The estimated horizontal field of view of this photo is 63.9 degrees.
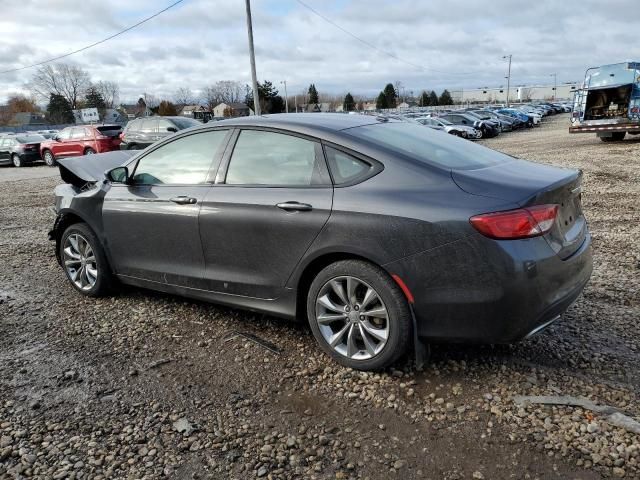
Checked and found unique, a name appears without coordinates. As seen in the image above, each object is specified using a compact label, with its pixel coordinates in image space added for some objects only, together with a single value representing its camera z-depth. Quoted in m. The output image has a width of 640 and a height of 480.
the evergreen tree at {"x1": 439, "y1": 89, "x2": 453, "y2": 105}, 110.75
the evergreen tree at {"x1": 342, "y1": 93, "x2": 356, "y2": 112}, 98.04
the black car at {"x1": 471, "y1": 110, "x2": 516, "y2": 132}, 33.47
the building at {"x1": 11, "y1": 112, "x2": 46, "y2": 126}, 86.25
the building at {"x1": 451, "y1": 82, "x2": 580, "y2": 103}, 128.12
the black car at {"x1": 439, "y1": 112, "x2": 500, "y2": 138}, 28.70
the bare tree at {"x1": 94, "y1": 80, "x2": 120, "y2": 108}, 96.56
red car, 19.64
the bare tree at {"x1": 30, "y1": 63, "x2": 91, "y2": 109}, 91.44
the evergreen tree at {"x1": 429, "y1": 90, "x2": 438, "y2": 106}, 111.93
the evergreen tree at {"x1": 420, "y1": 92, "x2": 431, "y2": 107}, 110.31
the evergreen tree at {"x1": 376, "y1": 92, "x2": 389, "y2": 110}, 93.94
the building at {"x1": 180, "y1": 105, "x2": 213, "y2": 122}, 92.89
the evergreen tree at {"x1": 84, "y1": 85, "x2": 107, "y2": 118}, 90.62
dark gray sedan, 2.80
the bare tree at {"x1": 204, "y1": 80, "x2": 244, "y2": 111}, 103.19
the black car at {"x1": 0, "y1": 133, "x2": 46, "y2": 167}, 22.02
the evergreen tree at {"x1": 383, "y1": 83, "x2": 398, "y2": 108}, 94.31
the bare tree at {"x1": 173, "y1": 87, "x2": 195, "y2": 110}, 106.25
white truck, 17.52
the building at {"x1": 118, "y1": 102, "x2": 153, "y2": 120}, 89.79
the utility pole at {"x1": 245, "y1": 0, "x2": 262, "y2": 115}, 22.19
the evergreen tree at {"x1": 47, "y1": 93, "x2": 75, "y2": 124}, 85.50
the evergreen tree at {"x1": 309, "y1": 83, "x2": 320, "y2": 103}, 96.21
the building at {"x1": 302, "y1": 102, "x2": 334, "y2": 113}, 84.50
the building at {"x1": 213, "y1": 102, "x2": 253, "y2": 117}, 87.26
